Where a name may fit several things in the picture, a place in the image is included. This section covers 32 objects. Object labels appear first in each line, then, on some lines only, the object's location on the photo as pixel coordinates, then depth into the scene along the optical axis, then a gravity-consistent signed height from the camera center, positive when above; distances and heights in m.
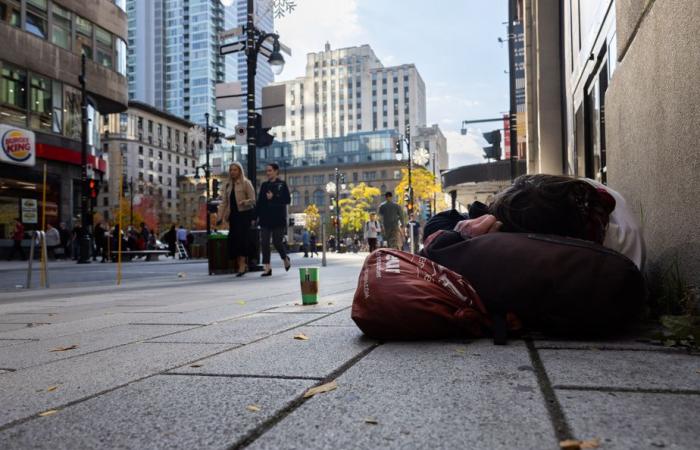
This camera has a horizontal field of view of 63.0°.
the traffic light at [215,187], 30.17 +2.58
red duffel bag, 2.86 -0.37
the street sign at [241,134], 12.45 +2.21
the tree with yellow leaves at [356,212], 63.12 +2.53
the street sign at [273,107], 12.20 +2.73
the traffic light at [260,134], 12.21 +2.14
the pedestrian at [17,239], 22.81 -0.03
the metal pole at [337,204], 51.75 +2.69
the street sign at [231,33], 12.59 +4.47
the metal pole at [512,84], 16.02 +4.48
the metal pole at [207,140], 30.99 +5.29
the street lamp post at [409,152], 29.62 +4.25
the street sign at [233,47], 12.40 +4.11
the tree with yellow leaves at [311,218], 74.88 +2.09
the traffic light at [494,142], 19.57 +3.05
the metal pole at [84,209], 20.16 +1.02
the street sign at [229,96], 12.23 +2.99
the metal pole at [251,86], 12.20 +3.26
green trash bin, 11.66 -0.38
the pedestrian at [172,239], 28.75 -0.15
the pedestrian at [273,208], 10.09 +0.47
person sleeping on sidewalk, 3.24 +0.09
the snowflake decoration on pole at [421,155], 35.01 +4.76
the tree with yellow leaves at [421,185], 44.62 +3.78
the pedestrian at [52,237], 21.38 +0.03
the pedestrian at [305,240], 33.67 -0.38
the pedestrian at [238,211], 10.18 +0.43
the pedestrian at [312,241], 37.52 -0.52
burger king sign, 21.94 +3.65
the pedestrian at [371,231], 18.94 +0.06
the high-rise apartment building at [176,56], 132.88 +42.71
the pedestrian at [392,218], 14.53 +0.37
